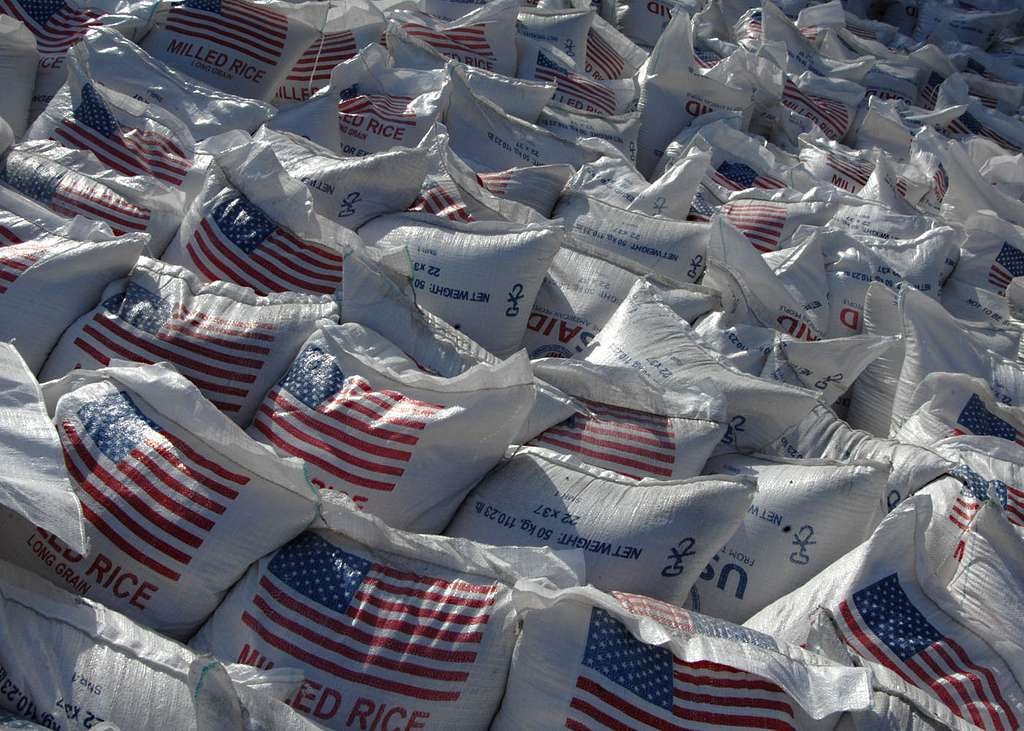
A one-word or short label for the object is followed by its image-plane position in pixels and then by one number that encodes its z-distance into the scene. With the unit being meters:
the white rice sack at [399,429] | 1.71
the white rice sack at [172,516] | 1.51
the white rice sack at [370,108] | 2.63
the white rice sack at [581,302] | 2.27
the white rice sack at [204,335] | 1.84
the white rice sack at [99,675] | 1.30
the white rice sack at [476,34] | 3.17
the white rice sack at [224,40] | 2.81
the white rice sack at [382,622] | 1.42
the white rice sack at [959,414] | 2.18
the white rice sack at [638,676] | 1.41
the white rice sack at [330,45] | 2.99
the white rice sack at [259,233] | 2.09
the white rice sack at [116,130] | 2.36
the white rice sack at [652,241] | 2.49
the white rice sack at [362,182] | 2.30
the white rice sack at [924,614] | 1.53
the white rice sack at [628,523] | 1.65
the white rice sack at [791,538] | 1.80
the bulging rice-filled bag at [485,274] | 2.13
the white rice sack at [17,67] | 2.55
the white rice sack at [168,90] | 2.58
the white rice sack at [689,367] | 1.98
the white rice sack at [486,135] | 2.77
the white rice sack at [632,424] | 1.85
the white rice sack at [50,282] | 1.85
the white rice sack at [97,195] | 2.18
